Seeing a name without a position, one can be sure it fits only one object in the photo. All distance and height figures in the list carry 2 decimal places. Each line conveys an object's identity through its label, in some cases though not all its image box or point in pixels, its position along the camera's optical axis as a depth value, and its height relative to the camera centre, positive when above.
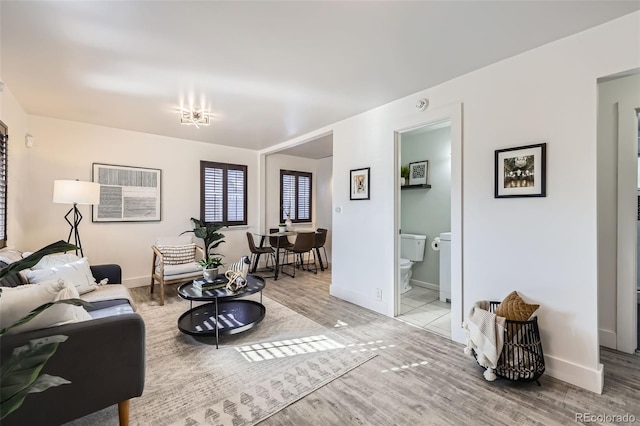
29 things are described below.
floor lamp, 3.01 +0.22
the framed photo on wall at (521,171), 2.04 +0.30
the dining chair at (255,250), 5.18 -0.74
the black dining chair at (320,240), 5.55 -0.58
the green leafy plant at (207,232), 4.58 -0.34
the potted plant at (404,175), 4.36 +0.58
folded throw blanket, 1.90 -0.88
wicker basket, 1.86 -0.97
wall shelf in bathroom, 4.18 +0.38
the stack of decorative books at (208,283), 2.69 -0.72
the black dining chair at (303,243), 5.07 -0.58
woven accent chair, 3.59 -0.70
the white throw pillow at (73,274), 2.26 -0.54
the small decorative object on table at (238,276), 2.74 -0.65
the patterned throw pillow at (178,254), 3.85 -0.60
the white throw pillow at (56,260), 2.48 -0.46
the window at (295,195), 6.16 +0.37
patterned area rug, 1.65 -1.19
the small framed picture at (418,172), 4.26 +0.61
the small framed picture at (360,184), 3.36 +0.33
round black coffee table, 2.51 -1.07
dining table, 4.88 -0.60
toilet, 4.13 -0.58
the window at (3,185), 2.74 +0.28
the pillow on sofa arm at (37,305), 1.22 -0.43
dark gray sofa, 1.25 -0.79
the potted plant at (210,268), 2.91 -0.60
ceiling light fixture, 3.22 +1.13
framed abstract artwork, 4.03 +0.28
